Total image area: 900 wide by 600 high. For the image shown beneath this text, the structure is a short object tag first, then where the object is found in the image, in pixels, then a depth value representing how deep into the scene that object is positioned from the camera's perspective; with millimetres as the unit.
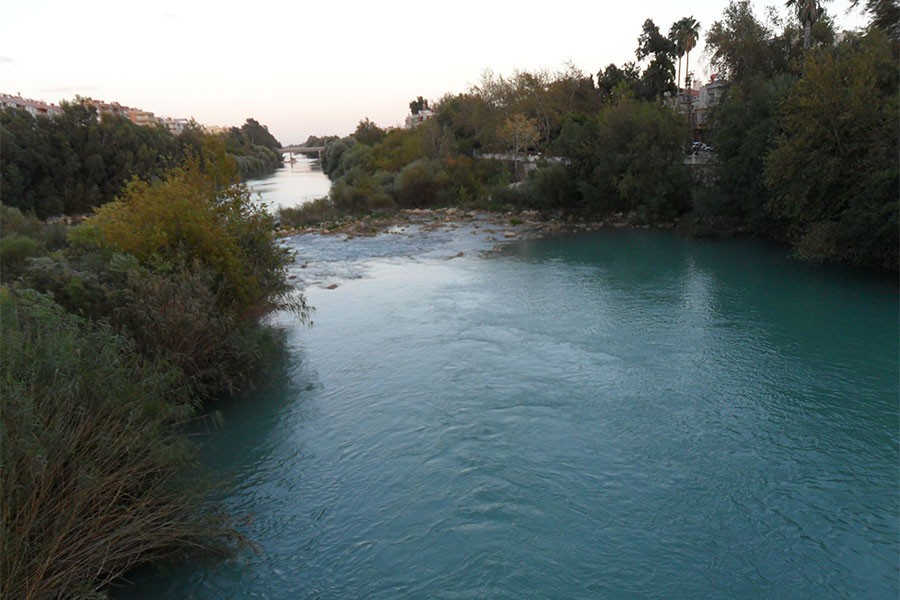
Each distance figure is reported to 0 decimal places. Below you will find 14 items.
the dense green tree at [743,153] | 24516
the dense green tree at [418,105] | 133312
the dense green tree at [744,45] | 31797
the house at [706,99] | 29388
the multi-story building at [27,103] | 81562
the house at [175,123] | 129212
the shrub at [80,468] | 5223
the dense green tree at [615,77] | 51094
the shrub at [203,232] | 12289
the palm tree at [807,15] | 31078
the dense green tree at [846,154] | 18297
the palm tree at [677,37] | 49094
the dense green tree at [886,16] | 24328
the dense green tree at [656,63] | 49812
